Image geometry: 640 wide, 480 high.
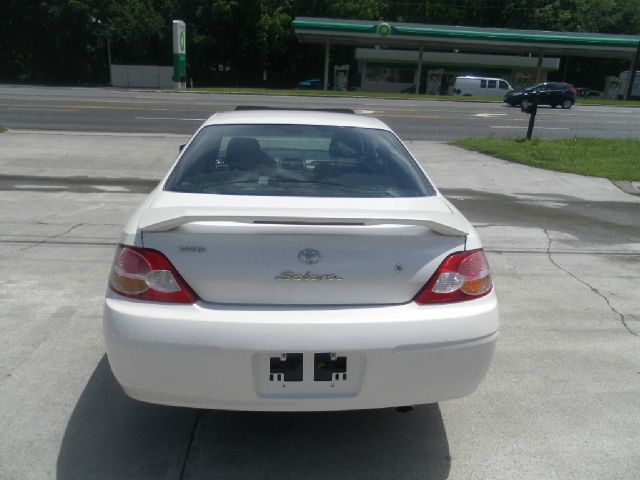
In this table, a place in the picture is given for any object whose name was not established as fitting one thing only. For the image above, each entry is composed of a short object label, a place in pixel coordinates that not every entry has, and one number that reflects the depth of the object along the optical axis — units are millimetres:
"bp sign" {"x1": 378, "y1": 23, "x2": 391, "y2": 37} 42312
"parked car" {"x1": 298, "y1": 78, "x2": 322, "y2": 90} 48969
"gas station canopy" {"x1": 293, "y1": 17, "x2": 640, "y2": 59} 42812
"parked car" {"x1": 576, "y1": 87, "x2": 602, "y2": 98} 50406
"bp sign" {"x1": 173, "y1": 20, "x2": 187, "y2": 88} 38531
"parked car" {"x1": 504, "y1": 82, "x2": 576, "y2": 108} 30344
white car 2611
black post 13797
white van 42219
